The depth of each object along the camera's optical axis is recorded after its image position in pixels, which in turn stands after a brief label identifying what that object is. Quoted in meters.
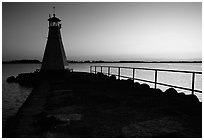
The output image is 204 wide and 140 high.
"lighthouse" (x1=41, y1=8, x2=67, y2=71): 18.42
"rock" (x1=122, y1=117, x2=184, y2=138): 3.17
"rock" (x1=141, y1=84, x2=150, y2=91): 8.44
